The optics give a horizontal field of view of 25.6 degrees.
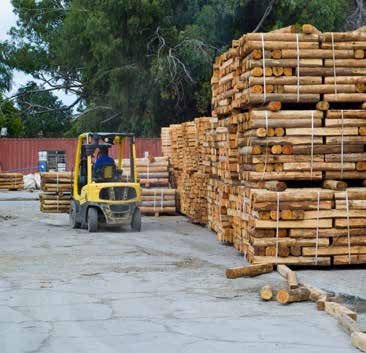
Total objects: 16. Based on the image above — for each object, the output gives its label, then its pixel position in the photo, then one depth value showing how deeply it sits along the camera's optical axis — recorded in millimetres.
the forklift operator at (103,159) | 19172
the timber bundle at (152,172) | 24656
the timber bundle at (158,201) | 24094
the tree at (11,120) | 55750
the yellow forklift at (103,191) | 18688
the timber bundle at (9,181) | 40188
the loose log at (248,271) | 11984
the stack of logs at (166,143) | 27938
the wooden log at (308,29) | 13219
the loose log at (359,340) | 7527
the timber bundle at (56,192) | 21031
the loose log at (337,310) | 8727
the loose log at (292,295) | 9945
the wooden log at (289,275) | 10790
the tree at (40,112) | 58428
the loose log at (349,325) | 8131
